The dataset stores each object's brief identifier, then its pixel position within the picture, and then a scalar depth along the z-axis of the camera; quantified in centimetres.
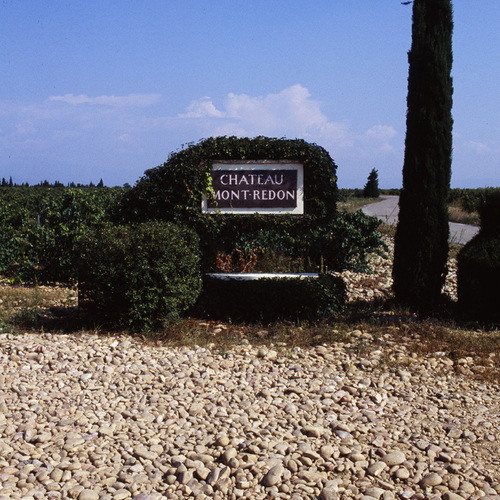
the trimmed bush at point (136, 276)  635
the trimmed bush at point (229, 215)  802
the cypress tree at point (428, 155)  763
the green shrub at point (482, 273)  707
